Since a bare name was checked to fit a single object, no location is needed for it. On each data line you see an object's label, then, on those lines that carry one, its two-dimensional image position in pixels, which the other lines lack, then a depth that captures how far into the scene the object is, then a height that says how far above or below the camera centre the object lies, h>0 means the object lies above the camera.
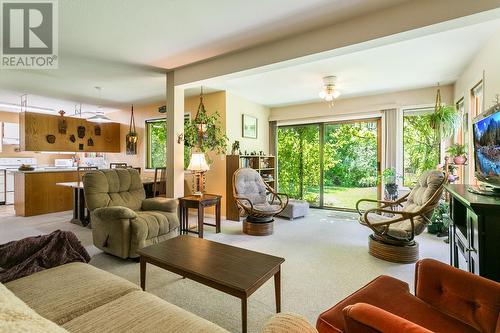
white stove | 6.38 -0.47
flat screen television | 1.68 +0.13
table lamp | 3.89 +0.03
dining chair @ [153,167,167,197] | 5.30 -0.42
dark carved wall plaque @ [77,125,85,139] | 6.34 +0.91
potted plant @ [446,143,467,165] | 3.27 +0.18
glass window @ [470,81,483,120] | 3.09 +0.89
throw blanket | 1.66 -0.65
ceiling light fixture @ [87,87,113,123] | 5.16 +1.03
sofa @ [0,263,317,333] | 1.08 -0.72
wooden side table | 3.65 -0.61
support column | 3.98 +0.49
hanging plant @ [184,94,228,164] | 4.53 +0.62
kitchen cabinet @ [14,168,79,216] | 5.03 -0.57
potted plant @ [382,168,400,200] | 4.64 -0.34
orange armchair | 1.00 -0.70
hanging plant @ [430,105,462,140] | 3.65 +0.68
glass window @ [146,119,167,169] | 6.39 +0.58
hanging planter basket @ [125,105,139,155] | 6.45 +0.72
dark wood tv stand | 1.39 -0.42
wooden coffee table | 1.56 -0.73
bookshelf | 4.73 -0.05
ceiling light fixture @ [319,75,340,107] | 4.25 +1.31
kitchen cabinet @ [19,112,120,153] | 5.39 +0.78
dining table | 4.46 -0.78
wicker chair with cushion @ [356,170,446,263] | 2.76 -0.73
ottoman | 4.83 -0.88
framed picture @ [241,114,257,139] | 5.44 +0.90
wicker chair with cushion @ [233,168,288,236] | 3.94 -0.64
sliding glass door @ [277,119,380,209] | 5.48 +0.09
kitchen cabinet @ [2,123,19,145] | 6.81 +0.92
